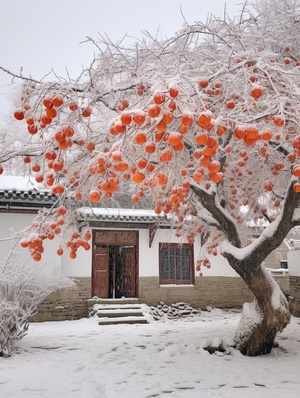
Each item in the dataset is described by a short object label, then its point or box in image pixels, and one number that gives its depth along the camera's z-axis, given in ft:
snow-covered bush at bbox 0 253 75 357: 19.79
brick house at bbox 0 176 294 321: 39.86
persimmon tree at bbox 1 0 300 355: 8.69
